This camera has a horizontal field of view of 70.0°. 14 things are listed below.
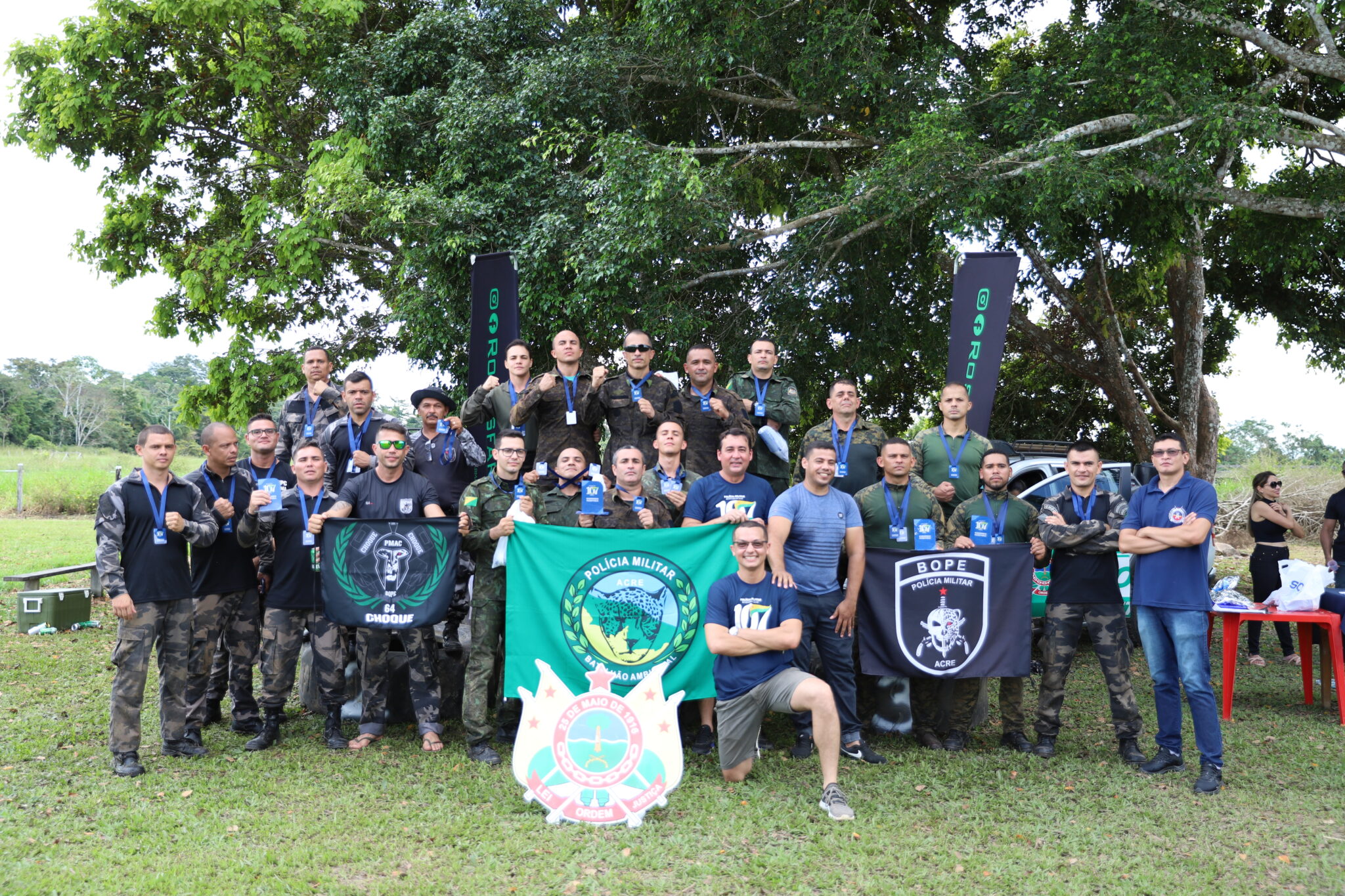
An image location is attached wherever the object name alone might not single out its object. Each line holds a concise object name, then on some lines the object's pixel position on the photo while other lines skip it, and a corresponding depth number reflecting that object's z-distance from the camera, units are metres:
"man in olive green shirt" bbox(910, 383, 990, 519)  7.40
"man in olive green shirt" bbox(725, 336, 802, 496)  8.00
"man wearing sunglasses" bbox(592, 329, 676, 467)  7.80
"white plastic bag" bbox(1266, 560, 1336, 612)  7.79
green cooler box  11.01
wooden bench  11.88
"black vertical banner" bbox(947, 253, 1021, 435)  9.77
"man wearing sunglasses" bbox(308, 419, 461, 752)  6.70
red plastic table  7.58
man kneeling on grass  5.87
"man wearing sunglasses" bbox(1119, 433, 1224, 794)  6.00
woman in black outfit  9.91
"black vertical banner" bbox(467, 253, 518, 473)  10.59
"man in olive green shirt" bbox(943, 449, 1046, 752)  6.86
